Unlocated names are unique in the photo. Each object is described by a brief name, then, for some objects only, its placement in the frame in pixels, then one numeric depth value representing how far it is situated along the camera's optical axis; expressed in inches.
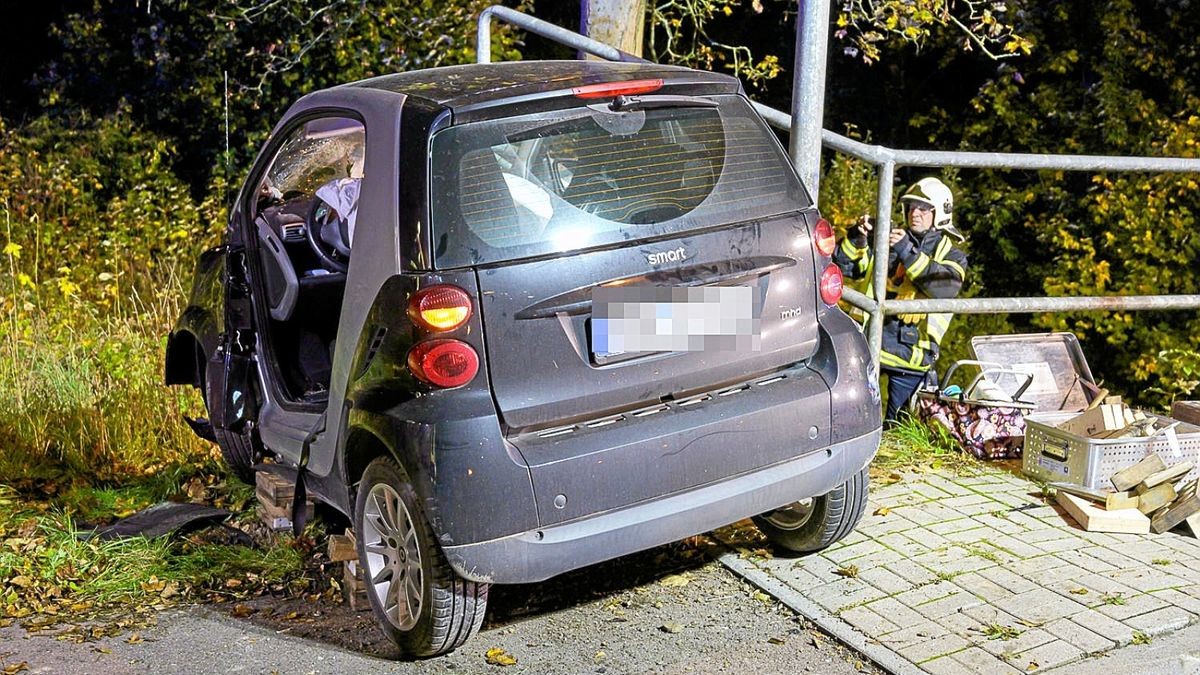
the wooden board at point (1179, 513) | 206.1
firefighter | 272.8
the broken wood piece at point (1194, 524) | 205.2
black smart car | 162.1
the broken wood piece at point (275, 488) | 216.4
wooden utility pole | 336.2
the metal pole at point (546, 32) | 270.3
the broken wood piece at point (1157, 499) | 210.2
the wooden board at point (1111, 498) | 211.3
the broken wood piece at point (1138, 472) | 214.7
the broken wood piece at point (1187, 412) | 235.0
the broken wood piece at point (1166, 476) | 211.2
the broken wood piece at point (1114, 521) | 207.5
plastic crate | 216.7
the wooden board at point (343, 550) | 199.5
